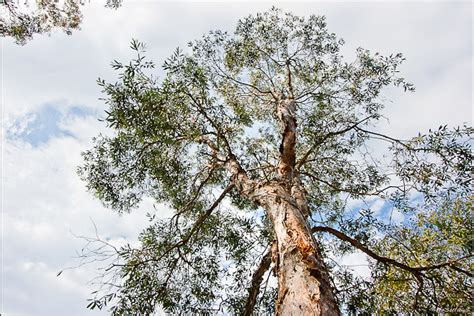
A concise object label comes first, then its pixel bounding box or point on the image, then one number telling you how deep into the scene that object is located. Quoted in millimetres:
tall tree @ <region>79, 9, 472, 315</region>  5191
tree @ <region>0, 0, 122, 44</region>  7422
